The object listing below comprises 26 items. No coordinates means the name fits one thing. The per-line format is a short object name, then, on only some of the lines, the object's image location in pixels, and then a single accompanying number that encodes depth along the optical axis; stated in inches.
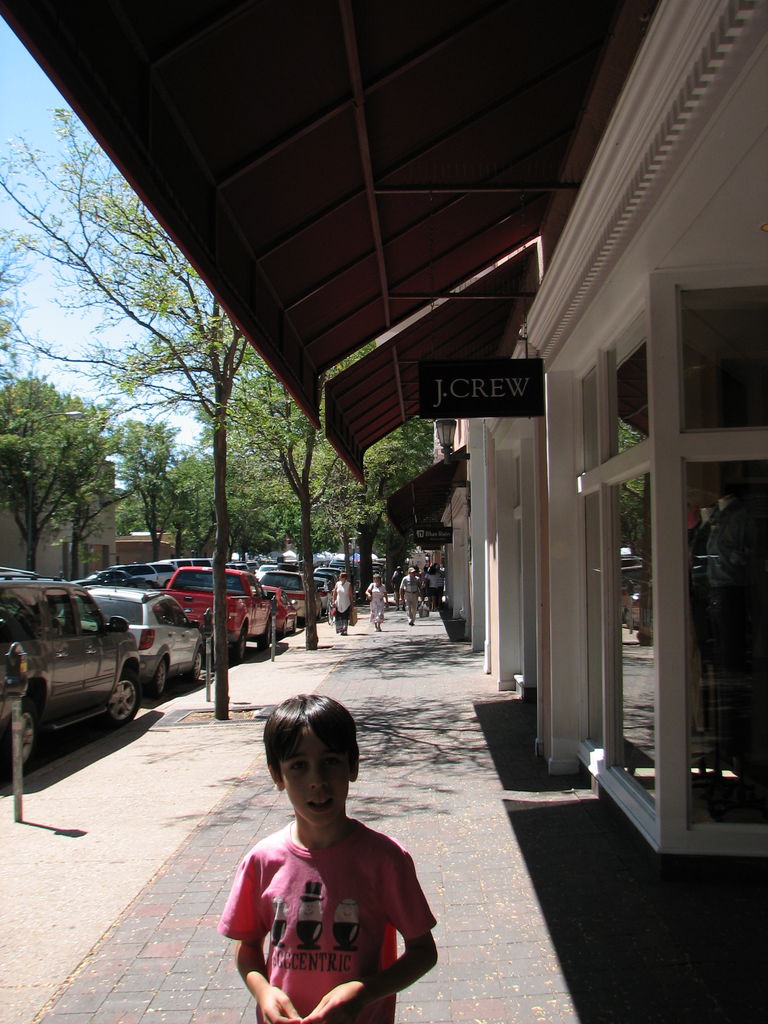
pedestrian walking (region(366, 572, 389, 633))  1010.1
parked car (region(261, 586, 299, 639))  956.0
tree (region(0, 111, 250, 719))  463.8
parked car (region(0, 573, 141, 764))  351.9
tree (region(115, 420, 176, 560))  2137.2
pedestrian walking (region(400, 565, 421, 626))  1066.1
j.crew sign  272.2
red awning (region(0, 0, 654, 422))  155.8
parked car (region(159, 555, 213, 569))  1253.1
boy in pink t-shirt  87.3
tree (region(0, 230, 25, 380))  676.1
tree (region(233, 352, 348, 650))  582.4
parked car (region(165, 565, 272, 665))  757.9
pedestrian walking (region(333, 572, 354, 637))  983.0
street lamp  1430.0
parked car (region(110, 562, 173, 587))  1239.6
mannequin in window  212.4
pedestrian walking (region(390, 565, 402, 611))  1835.3
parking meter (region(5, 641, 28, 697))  295.6
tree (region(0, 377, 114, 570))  1441.9
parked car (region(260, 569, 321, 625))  1130.7
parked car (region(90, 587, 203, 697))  537.3
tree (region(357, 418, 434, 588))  1301.9
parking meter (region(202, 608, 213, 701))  525.3
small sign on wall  1052.5
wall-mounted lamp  632.4
